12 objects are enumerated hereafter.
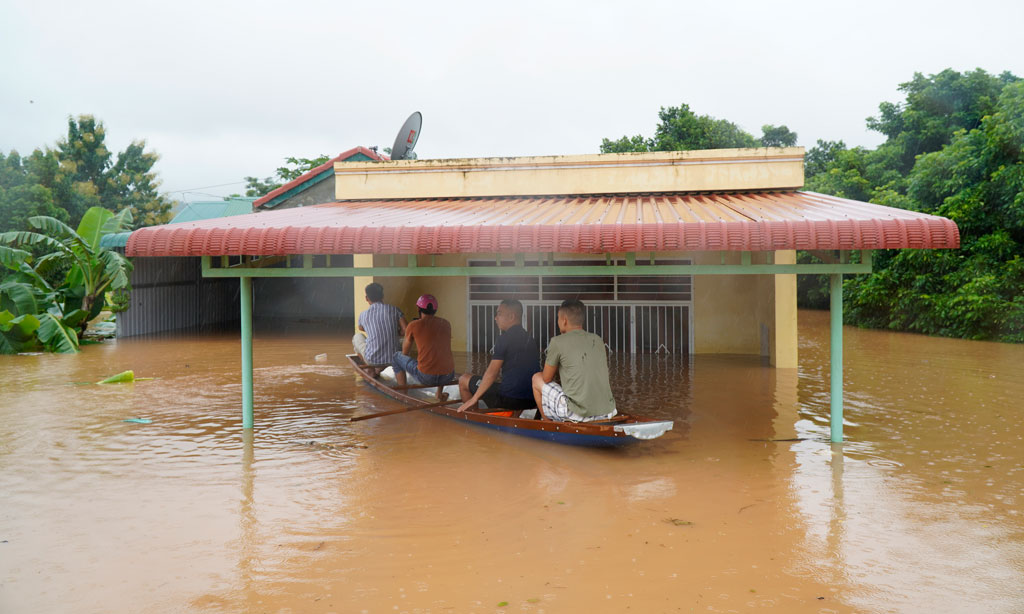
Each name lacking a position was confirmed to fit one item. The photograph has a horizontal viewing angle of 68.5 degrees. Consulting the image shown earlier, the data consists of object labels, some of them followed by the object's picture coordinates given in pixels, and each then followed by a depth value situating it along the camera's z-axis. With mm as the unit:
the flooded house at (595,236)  7105
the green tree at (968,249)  17094
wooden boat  6727
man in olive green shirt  7113
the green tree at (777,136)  37884
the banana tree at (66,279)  15688
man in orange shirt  9094
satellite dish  14532
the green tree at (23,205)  23344
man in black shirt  7859
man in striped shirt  10320
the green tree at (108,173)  33812
